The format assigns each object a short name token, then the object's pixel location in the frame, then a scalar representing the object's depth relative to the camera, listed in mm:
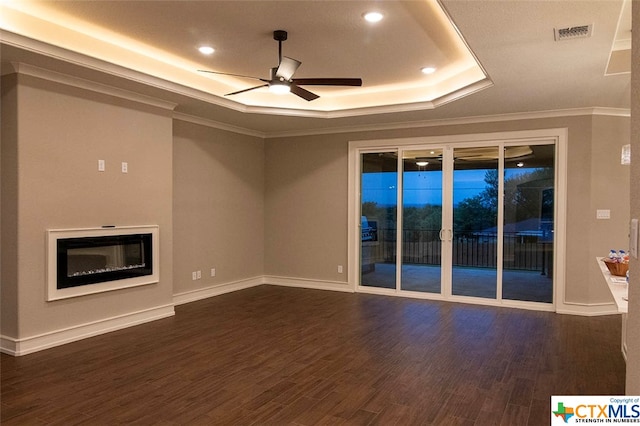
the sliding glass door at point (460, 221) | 5980
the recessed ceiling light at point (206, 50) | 4352
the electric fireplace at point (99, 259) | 4293
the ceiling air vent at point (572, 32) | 3137
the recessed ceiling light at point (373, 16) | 3519
